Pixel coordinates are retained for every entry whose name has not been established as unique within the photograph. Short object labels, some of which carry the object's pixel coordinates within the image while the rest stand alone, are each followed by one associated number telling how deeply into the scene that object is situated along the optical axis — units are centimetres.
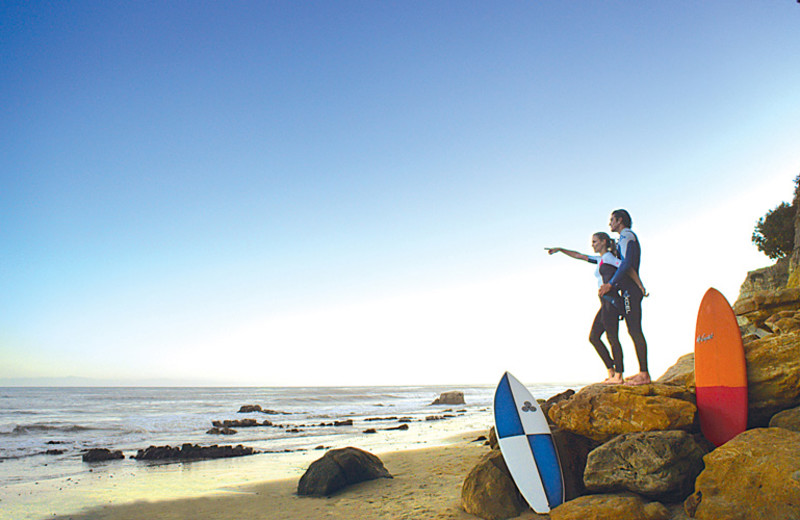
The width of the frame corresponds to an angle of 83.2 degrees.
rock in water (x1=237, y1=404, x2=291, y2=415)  3610
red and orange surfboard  539
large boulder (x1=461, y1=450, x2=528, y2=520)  580
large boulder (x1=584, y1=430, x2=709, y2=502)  482
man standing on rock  579
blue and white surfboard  575
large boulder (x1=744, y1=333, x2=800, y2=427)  530
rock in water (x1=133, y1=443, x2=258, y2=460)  1425
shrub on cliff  1961
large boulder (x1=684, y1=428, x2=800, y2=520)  398
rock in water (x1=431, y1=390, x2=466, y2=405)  4369
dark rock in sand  859
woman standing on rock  596
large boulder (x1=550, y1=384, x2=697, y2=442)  540
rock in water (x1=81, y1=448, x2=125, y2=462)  1402
